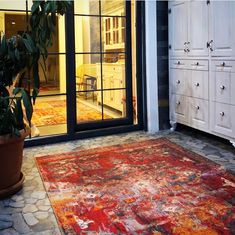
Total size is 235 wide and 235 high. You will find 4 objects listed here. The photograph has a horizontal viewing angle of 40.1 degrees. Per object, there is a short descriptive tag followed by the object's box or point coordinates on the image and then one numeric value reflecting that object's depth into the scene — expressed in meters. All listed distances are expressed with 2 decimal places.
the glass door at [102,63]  3.76
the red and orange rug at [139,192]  1.85
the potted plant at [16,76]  2.16
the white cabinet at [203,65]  3.03
